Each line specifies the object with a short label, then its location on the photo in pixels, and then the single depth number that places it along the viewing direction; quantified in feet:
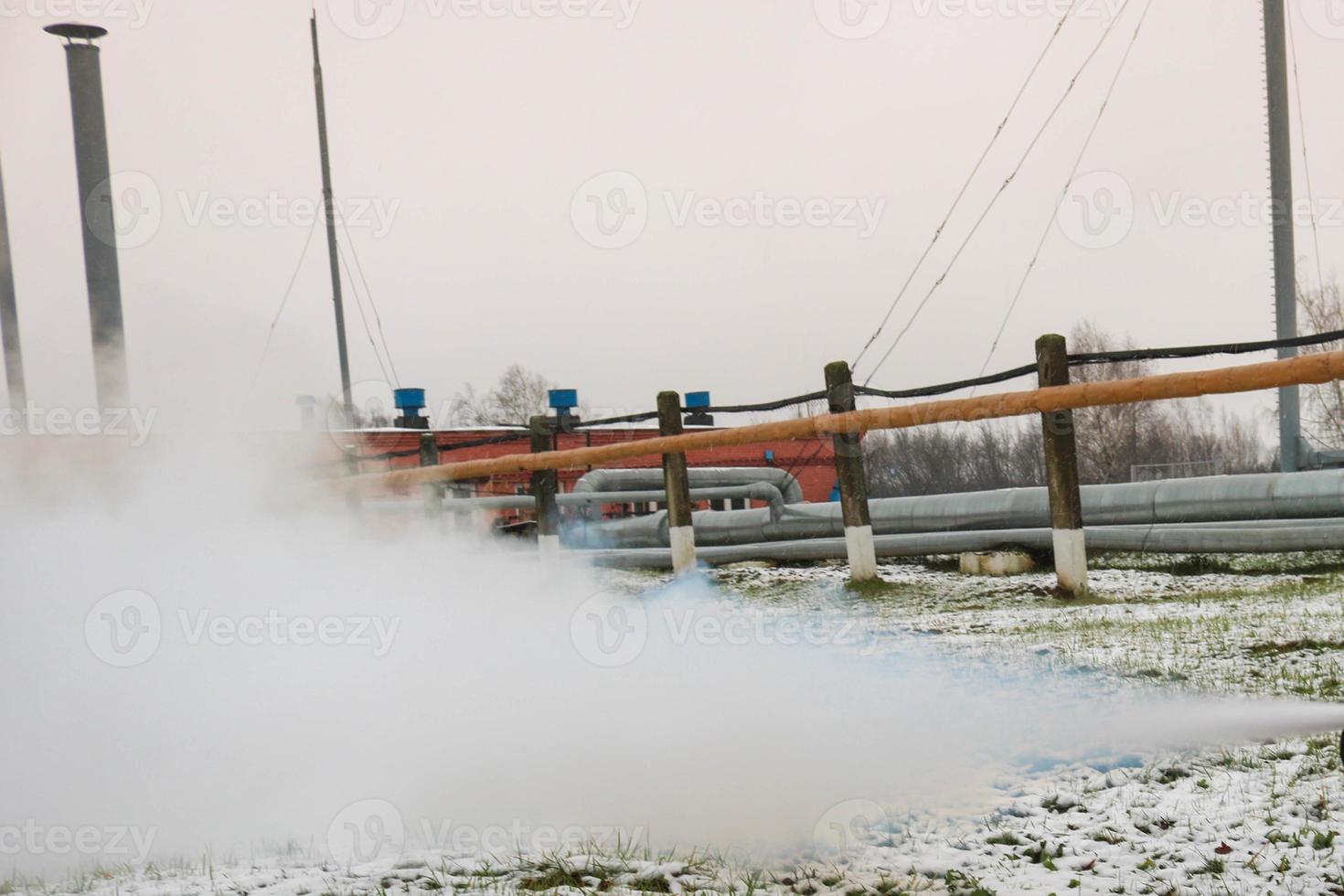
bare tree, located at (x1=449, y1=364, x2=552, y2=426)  208.85
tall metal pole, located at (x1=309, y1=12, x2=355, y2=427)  63.72
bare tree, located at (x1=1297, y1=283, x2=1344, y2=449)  127.54
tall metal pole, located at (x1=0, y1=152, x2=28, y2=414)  76.79
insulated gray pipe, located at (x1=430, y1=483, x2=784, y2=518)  41.55
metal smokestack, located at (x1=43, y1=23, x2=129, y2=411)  56.54
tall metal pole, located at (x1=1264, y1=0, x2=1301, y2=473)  39.37
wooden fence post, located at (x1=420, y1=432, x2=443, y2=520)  42.63
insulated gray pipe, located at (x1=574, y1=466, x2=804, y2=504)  43.96
